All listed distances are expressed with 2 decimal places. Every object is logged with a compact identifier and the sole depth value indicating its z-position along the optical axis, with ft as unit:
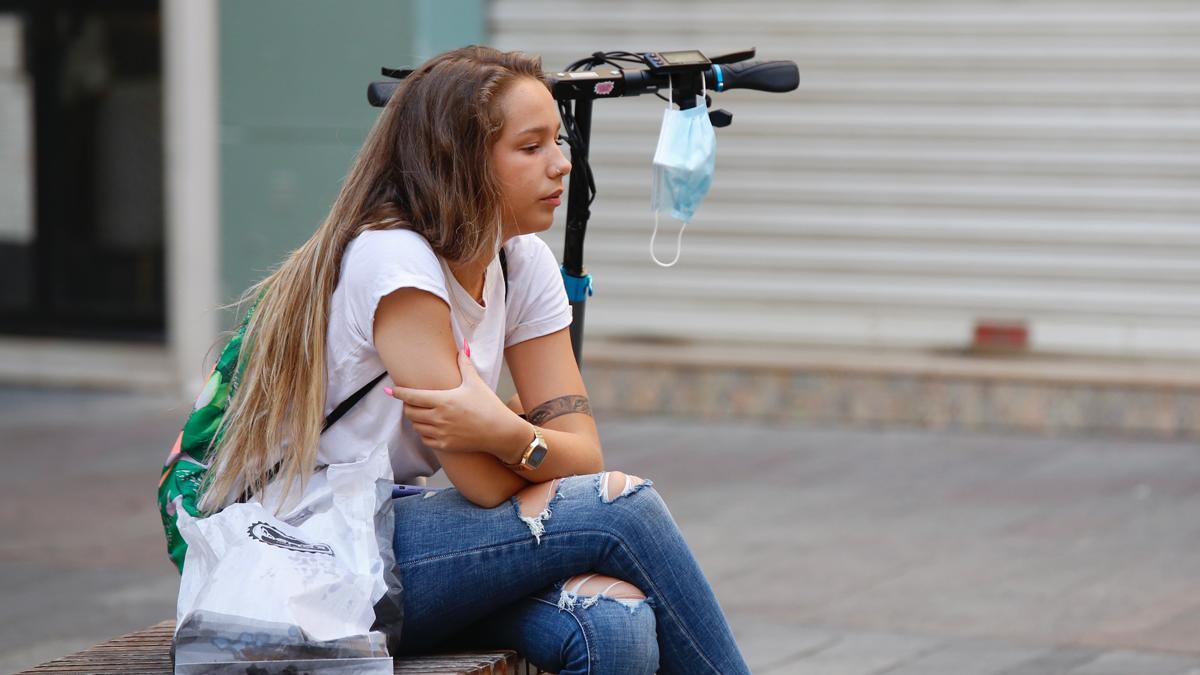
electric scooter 20.12
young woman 17.57
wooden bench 17.30
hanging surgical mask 20.15
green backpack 18.11
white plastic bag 15.97
